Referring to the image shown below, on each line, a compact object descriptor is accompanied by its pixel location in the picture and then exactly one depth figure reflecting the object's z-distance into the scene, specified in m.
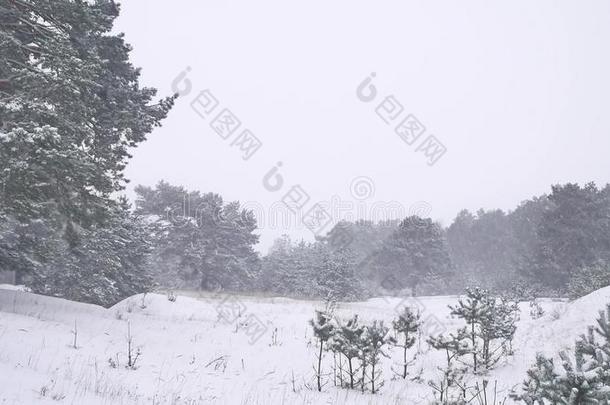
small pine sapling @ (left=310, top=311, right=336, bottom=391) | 8.28
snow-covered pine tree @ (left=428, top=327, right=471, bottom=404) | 8.77
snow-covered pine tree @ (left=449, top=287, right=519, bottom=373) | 10.36
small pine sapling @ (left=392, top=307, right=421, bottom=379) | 9.68
